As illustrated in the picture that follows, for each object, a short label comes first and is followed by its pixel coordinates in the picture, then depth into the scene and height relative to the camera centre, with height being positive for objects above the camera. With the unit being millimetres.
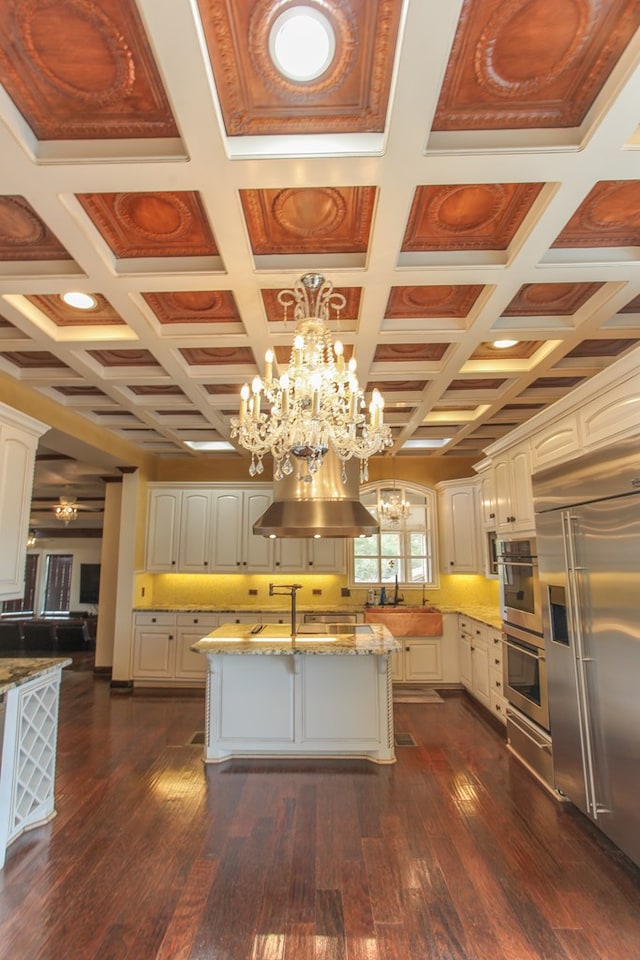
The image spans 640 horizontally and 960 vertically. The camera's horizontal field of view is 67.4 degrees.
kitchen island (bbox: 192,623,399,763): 3900 -1136
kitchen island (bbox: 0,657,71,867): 2691 -1049
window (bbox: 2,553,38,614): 13078 -783
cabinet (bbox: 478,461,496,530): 5137 +678
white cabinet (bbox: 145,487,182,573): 6750 +475
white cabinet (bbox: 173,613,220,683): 6191 -1021
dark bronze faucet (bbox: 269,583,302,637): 4217 -436
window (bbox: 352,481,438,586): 6871 +151
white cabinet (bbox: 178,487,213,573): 6746 +444
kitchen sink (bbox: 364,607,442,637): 6137 -777
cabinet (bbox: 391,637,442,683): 6109 -1273
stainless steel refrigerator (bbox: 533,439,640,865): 2529 -437
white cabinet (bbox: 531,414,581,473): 3330 +863
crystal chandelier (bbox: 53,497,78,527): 8969 +999
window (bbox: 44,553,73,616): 13297 -534
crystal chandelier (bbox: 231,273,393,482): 2594 +856
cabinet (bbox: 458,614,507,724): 4758 -1110
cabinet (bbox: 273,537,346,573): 6664 +79
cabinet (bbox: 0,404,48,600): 3363 +532
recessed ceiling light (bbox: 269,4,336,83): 1485 +1643
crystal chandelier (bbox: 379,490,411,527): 6699 +711
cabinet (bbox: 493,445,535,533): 4113 +624
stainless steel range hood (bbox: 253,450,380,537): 4039 +447
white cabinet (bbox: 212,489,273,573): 6680 +379
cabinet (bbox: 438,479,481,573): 6422 +446
